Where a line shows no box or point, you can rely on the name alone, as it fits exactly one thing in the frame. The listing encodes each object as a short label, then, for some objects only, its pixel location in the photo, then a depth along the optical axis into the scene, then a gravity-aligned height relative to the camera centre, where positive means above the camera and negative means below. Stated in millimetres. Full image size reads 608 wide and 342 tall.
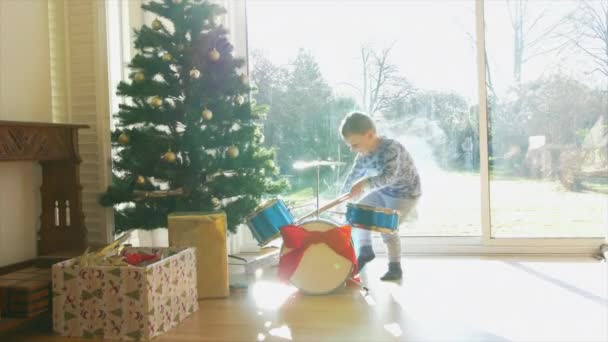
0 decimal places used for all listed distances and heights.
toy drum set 2855 -369
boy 3229 -140
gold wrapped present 2807 -386
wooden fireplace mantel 2965 -191
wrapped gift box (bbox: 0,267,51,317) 2365 -530
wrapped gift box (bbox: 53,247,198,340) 2314 -547
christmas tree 3033 +163
